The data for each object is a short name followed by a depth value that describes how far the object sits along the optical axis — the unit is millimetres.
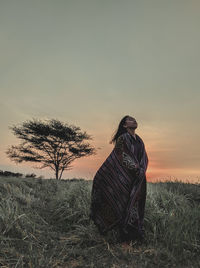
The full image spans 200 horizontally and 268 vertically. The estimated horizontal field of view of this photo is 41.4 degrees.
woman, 4340
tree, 24000
